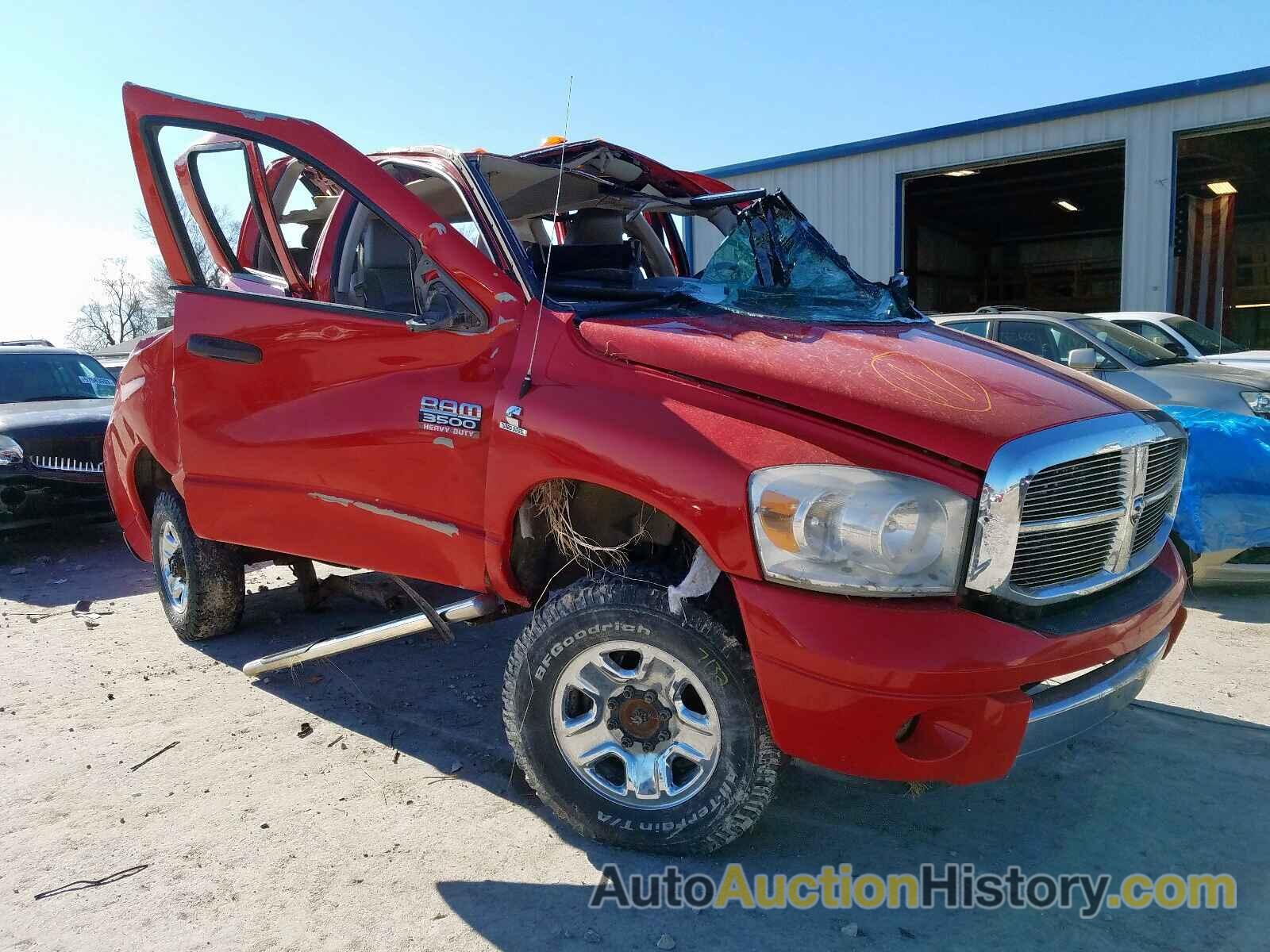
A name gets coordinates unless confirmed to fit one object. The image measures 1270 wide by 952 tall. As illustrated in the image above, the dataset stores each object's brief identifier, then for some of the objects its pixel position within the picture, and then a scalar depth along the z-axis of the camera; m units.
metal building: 12.12
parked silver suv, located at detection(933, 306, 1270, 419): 5.95
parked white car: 8.32
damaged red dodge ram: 2.28
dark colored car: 6.94
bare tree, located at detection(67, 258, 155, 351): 56.59
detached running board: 3.09
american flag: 16.95
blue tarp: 4.86
